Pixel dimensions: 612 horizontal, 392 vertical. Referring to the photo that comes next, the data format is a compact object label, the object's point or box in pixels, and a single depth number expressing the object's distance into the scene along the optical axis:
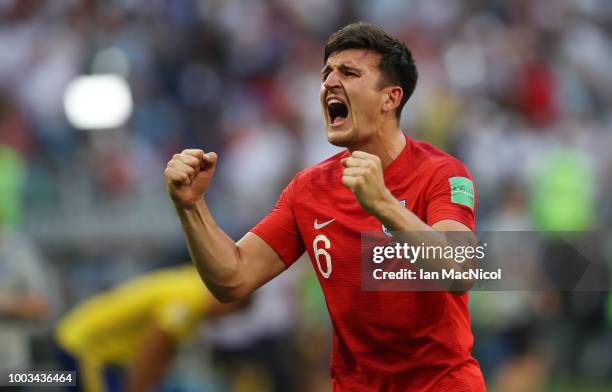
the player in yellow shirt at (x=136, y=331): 16.80
